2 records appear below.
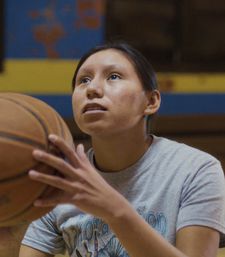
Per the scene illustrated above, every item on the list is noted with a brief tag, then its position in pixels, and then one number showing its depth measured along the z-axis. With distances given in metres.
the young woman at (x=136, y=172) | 1.30
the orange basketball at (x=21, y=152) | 1.10
